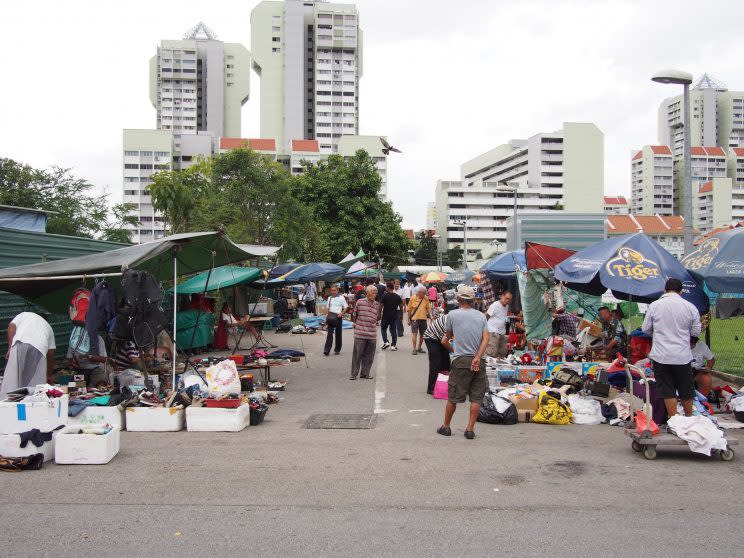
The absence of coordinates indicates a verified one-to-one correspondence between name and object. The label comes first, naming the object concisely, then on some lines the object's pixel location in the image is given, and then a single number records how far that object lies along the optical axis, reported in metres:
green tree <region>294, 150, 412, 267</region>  50.09
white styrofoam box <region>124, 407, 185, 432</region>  8.34
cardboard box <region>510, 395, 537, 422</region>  8.95
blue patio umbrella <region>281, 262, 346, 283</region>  22.48
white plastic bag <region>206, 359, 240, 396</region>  8.59
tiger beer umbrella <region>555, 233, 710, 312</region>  9.73
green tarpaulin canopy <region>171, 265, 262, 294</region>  15.64
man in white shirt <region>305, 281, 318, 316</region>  31.47
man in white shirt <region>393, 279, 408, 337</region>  19.02
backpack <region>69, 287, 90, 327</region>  10.26
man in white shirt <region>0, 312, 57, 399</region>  8.07
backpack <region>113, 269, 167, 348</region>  8.79
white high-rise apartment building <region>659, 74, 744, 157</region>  170.62
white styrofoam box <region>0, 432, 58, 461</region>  6.51
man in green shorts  7.84
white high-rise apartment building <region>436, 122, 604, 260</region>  123.88
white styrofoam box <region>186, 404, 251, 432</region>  8.29
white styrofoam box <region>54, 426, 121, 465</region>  6.66
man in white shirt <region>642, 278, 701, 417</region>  7.55
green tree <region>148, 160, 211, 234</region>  31.16
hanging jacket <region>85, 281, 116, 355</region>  9.10
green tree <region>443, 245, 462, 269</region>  107.62
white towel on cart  6.66
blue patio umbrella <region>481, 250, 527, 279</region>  18.03
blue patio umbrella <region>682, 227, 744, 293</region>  8.88
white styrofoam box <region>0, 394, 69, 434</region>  6.66
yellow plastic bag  8.84
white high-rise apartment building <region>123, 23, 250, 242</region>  139.25
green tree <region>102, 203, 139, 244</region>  33.69
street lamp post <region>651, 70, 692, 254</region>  12.74
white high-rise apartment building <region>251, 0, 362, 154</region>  125.31
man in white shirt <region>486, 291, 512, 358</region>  12.96
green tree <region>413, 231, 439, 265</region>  103.50
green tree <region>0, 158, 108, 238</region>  30.62
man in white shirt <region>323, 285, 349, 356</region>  16.37
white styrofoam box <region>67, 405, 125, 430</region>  8.15
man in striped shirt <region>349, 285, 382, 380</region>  12.59
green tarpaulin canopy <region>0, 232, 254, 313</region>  9.39
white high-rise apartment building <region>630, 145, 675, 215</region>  159.00
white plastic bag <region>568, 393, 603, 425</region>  8.89
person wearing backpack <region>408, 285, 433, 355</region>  16.91
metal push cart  6.79
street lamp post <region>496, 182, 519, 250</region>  27.86
